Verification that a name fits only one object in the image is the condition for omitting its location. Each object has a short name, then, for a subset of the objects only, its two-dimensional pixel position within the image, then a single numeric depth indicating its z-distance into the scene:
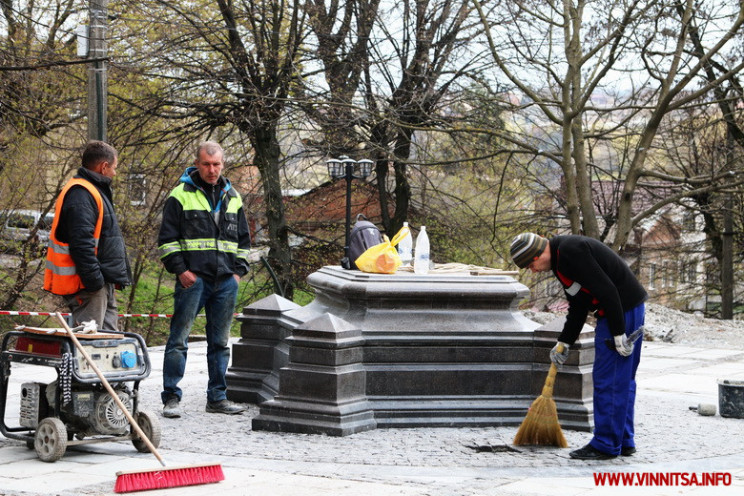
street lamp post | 16.41
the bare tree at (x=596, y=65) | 14.65
